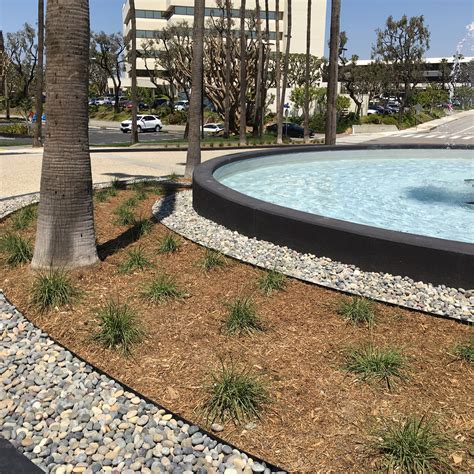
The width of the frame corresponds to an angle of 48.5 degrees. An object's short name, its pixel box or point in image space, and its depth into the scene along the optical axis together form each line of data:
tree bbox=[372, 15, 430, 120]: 56.13
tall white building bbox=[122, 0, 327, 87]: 79.38
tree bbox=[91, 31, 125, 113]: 69.25
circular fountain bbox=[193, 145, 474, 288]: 5.88
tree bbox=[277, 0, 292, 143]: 33.59
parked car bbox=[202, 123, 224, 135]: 41.22
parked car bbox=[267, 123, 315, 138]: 42.22
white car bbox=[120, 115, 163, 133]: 44.97
